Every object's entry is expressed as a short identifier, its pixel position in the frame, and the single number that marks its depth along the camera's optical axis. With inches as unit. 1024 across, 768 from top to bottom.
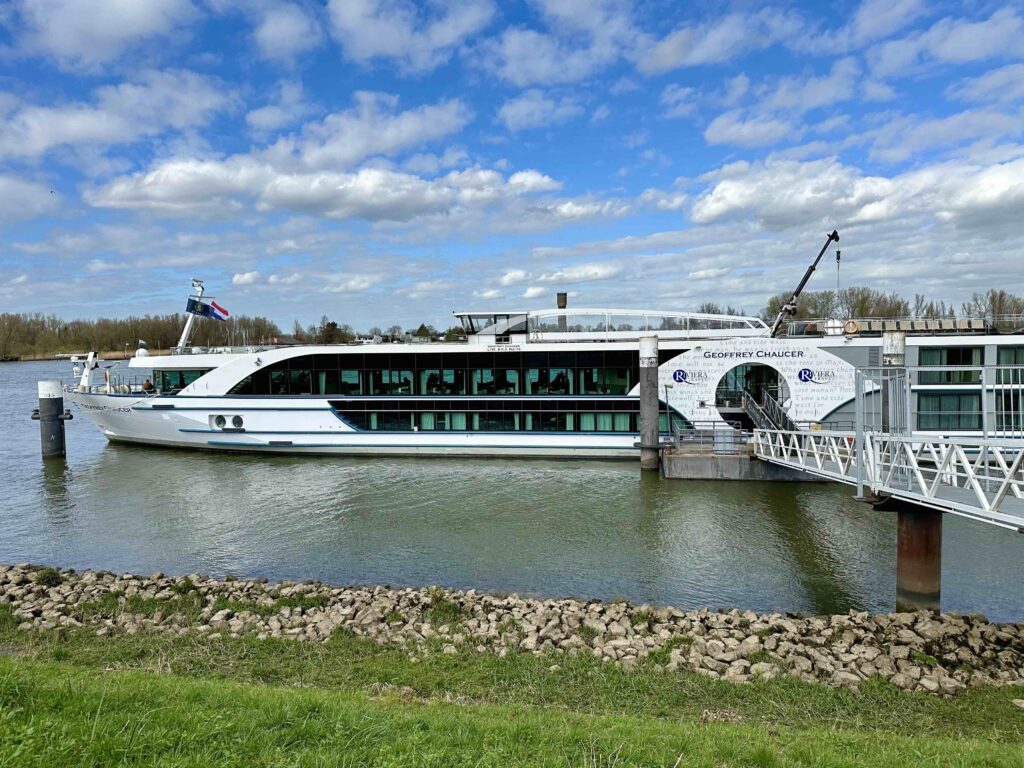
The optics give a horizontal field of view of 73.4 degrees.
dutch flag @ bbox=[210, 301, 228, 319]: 1290.6
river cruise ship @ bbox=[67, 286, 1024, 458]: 1044.5
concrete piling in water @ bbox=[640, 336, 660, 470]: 1003.3
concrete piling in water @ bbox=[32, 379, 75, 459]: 1169.4
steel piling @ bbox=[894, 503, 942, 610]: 468.4
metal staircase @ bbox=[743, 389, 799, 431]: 1005.0
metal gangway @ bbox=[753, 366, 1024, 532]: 373.7
